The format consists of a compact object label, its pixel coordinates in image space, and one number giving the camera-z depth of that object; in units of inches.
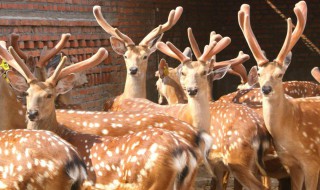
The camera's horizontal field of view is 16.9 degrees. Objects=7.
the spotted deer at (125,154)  286.8
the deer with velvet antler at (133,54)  452.5
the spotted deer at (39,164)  275.5
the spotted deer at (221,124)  360.8
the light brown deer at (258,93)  433.2
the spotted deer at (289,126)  367.2
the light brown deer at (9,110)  355.5
